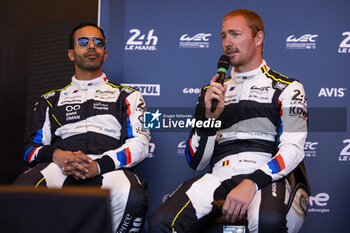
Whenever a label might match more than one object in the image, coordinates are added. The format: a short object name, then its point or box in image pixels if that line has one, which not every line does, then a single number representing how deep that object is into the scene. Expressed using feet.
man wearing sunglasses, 18.34
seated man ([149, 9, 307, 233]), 17.62
